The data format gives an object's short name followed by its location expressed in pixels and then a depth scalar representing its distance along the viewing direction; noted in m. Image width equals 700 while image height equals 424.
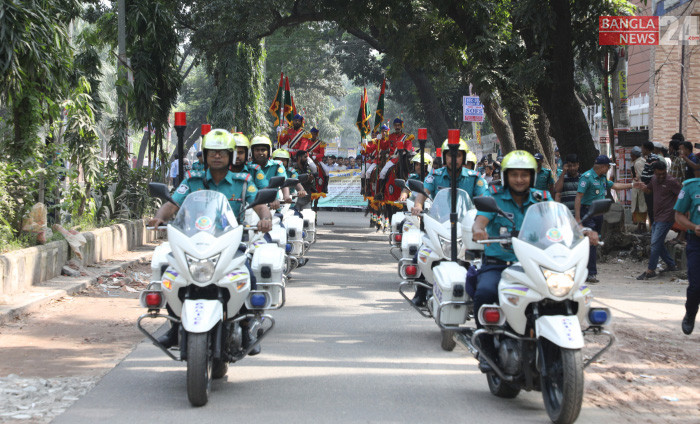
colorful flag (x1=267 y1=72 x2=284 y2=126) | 28.09
